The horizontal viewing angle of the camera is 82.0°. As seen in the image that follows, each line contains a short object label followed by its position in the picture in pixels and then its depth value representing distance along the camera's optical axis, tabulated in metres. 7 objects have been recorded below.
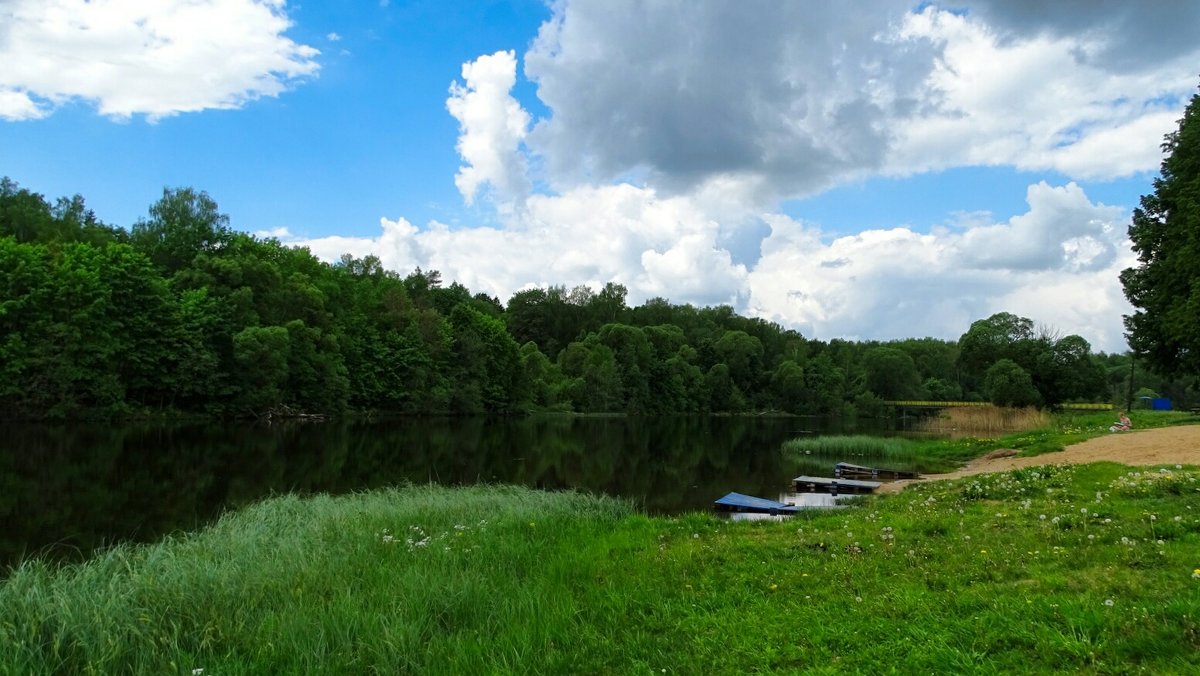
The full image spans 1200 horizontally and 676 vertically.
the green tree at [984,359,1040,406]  72.38
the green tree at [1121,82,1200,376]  33.69
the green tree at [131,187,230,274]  69.81
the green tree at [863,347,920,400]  135.50
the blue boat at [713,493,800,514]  19.47
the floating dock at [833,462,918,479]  31.11
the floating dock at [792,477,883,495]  26.19
